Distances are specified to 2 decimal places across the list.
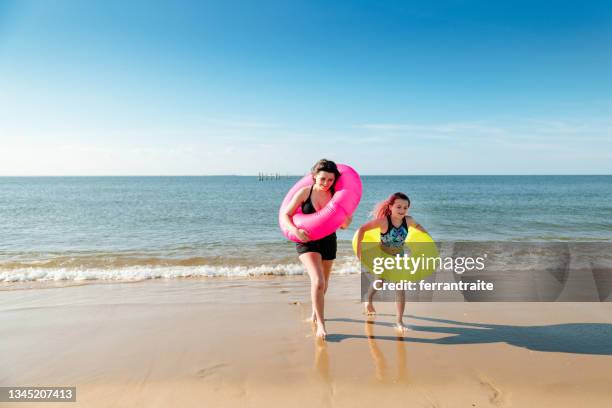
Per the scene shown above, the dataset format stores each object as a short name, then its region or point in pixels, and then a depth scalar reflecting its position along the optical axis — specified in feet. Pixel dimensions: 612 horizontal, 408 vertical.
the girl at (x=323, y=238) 12.63
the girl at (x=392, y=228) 13.39
